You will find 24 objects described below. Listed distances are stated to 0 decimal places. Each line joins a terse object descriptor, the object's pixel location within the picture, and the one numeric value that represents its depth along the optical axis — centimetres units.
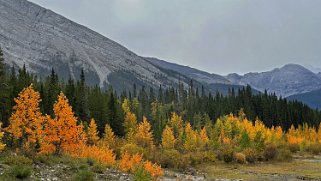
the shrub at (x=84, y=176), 2916
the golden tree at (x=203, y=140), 9448
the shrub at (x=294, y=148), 9819
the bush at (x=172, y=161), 6206
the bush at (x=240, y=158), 7468
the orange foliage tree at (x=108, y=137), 7974
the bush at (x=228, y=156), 7512
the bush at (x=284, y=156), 7906
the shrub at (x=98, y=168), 3631
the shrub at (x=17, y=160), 3228
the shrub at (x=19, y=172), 2808
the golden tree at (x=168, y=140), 8930
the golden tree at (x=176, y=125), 11016
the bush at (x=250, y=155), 7600
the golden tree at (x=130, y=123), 9993
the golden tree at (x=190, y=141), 9005
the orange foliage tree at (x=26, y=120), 4588
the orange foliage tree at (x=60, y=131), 4453
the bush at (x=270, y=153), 7950
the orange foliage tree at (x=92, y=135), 7454
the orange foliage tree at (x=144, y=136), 8706
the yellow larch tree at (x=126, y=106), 12329
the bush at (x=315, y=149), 9750
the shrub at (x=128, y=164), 4131
